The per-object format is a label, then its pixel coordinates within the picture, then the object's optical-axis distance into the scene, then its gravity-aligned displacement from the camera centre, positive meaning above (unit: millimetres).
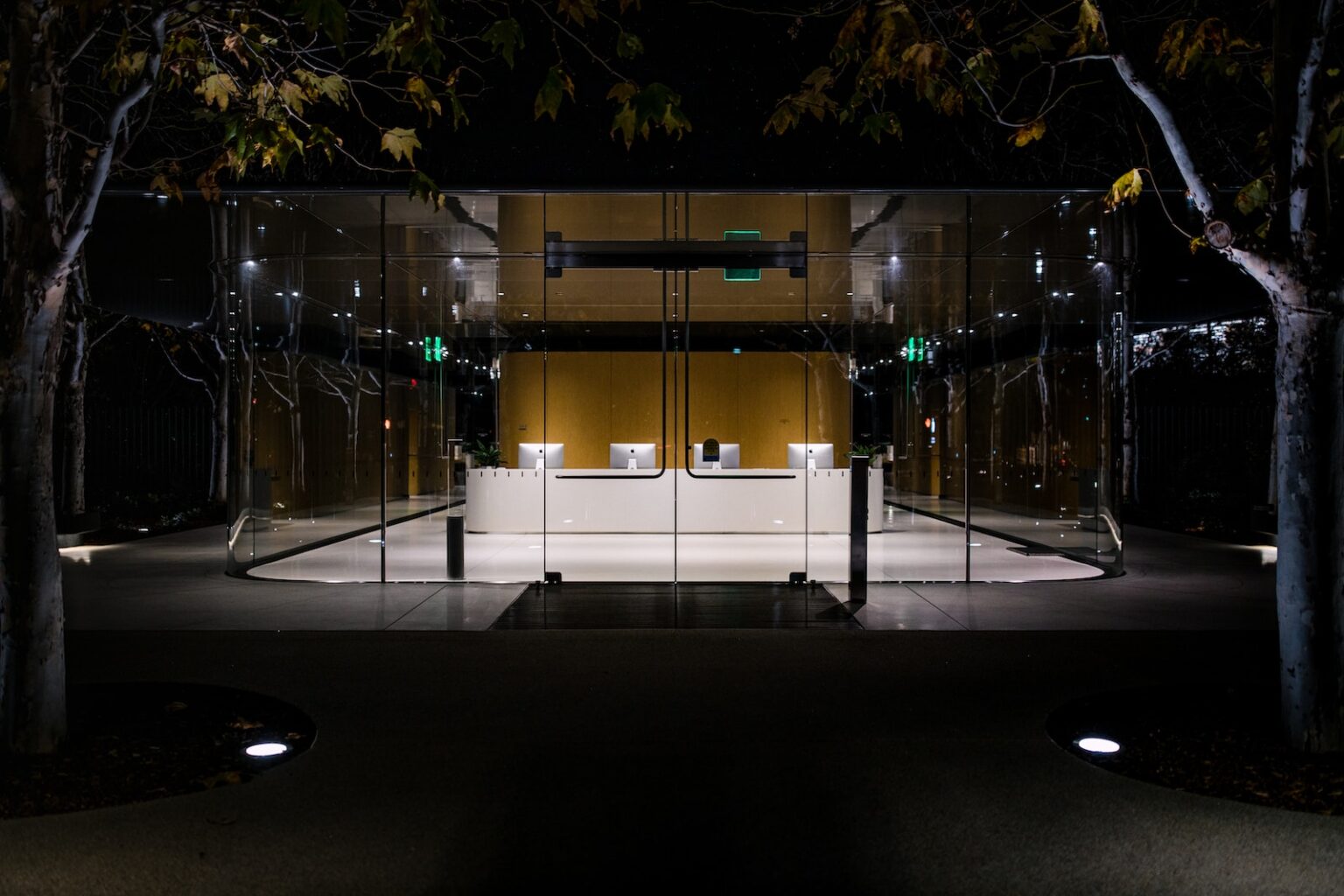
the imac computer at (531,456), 16469 -303
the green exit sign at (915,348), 15398 +1301
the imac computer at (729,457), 15500 -297
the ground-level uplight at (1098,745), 4895 -1450
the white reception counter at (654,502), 15836 -1002
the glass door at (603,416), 14781 +299
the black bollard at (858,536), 9508 -903
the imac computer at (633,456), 15484 -285
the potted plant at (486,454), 16594 -277
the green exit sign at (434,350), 16766 +1389
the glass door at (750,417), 14664 +292
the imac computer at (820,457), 15898 -303
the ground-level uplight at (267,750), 4766 -1433
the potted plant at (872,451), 14617 -214
